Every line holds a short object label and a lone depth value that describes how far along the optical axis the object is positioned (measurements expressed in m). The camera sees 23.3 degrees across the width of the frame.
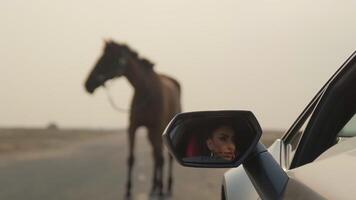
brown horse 11.41
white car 2.20
